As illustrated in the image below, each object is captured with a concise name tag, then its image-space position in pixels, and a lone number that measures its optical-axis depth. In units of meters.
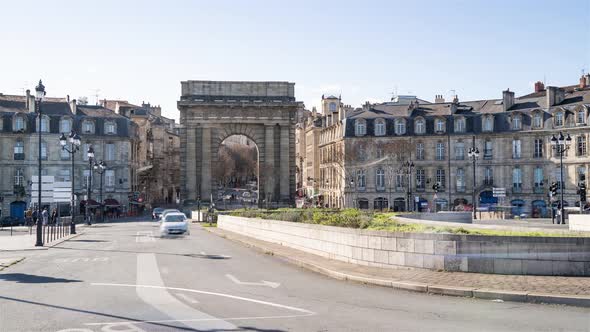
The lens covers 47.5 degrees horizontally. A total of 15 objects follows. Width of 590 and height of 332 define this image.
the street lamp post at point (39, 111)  29.75
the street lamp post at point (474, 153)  51.06
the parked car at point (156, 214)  68.44
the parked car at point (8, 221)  59.85
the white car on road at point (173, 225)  36.56
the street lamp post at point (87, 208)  48.17
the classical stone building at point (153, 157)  89.56
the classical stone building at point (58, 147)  71.19
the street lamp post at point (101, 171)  63.38
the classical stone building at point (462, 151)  63.19
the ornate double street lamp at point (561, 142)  40.81
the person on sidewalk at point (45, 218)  54.00
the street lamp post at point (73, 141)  39.34
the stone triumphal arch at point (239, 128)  71.25
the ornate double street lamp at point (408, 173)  66.81
